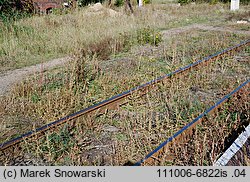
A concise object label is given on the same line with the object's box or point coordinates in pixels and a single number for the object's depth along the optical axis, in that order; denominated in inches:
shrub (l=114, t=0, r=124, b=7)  947.3
